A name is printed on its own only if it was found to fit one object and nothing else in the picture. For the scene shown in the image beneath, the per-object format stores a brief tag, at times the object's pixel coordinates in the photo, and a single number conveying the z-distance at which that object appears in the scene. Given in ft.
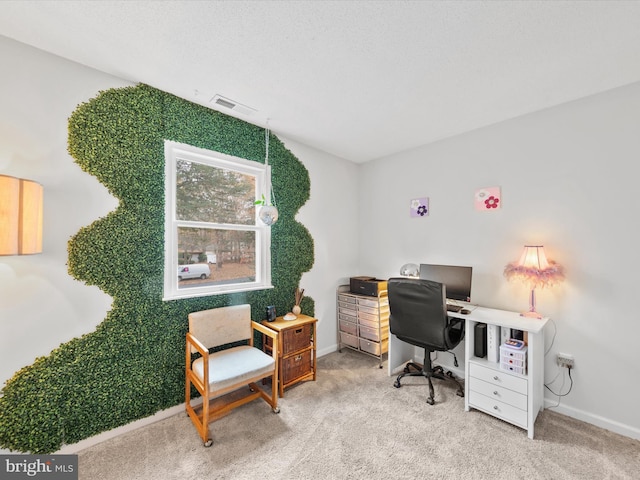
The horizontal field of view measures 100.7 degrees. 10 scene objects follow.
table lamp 7.35
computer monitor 8.82
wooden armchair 6.23
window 7.36
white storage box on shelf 6.75
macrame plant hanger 8.73
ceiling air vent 7.42
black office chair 7.60
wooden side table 8.34
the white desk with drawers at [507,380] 6.58
